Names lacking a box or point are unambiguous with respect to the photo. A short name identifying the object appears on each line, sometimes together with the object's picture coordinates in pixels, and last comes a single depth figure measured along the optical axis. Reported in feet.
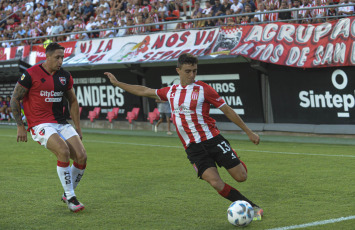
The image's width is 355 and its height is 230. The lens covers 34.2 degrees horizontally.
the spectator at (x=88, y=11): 93.91
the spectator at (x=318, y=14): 60.29
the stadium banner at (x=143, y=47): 69.76
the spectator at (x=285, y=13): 63.10
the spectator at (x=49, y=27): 96.54
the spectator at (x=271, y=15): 64.18
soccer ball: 20.75
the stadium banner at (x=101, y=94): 85.01
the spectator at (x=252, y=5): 67.77
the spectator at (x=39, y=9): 105.95
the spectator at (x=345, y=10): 57.72
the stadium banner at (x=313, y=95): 59.88
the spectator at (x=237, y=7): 68.85
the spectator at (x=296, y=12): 62.08
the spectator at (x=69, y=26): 93.61
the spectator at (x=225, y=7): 70.85
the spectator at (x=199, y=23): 71.46
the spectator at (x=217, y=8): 70.87
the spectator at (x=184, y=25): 73.82
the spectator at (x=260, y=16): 65.21
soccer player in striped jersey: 22.09
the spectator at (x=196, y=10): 75.15
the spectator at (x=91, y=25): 87.96
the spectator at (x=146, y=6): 80.08
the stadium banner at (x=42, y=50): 87.50
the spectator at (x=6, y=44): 102.12
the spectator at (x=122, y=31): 80.84
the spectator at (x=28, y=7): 110.11
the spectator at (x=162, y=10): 78.28
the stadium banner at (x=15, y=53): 95.51
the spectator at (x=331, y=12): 59.45
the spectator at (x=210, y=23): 70.33
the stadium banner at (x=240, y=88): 68.54
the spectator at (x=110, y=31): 82.76
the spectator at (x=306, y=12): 61.72
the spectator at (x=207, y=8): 73.83
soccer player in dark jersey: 25.68
